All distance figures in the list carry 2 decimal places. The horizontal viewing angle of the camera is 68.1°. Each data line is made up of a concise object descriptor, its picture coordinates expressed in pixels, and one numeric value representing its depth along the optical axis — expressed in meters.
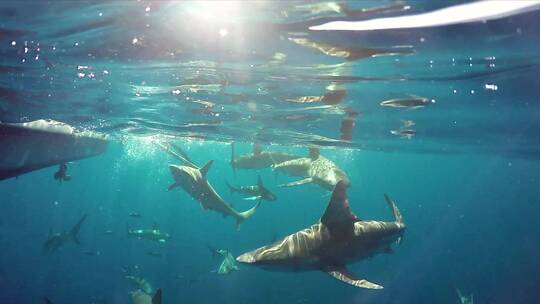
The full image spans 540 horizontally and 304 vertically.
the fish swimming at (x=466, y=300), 17.95
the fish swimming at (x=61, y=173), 13.24
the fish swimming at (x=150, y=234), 18.33
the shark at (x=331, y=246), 8.05
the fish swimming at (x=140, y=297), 14.23
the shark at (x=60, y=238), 18.50
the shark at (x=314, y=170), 15.60
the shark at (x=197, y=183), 13.41
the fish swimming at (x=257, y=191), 15.93
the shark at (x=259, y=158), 18.55
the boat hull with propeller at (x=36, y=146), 8.72
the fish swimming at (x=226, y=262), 17.20
